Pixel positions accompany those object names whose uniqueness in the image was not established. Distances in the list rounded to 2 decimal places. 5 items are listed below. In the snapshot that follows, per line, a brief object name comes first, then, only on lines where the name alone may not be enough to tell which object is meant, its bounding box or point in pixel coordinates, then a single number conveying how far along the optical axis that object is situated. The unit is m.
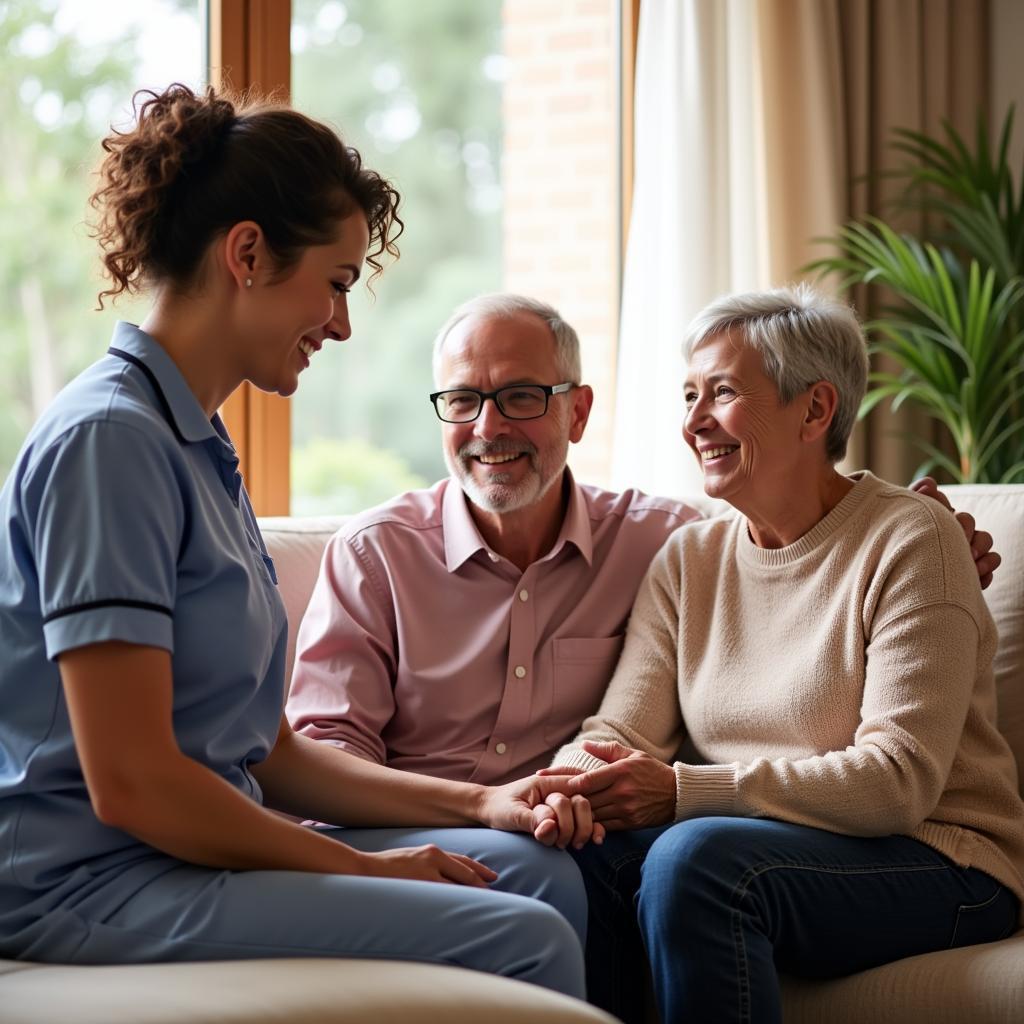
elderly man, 2.15
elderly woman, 1.74
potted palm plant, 3.51
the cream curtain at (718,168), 3.49
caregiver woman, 1.29
